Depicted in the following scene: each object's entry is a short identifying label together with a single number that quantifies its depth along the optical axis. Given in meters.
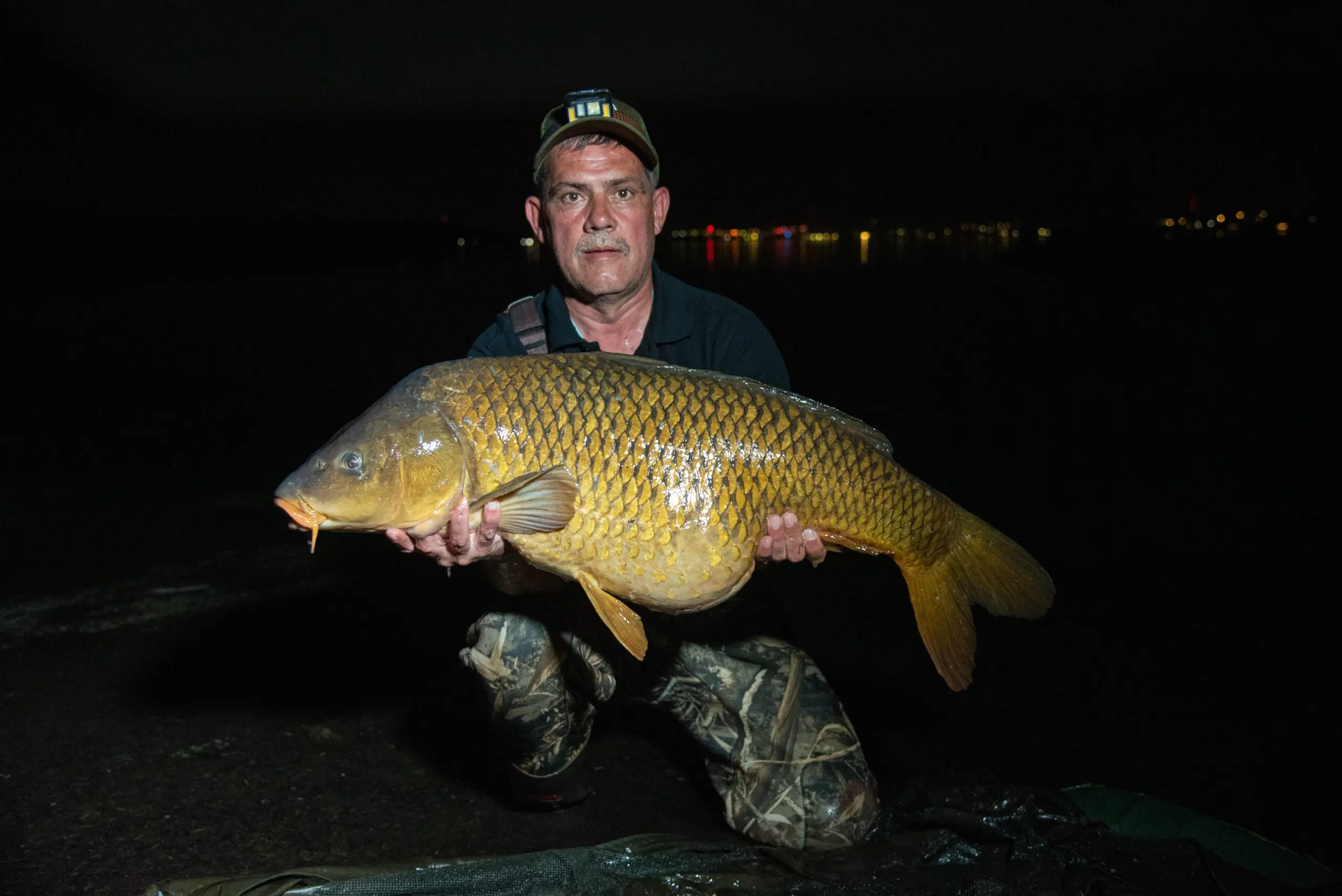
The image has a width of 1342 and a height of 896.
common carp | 1.88
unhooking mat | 1.83
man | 2.33
